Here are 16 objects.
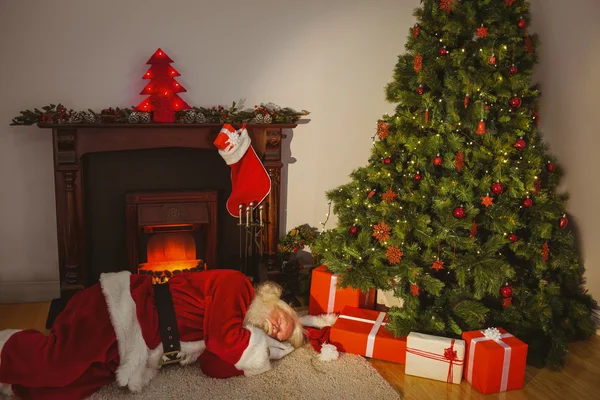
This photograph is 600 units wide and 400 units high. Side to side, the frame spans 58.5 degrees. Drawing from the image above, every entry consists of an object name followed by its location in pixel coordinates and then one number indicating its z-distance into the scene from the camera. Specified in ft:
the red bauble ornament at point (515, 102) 9.39
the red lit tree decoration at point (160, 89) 11.23
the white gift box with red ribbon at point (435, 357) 8.75
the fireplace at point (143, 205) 11.08
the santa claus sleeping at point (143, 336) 7.52
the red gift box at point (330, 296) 10.63
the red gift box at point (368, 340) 9.36
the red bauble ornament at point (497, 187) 9.18
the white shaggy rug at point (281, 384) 8.23
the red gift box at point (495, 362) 8.46
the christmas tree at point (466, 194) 9.33
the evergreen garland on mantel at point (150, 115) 10.66
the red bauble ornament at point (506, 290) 9.49
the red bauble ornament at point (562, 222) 9.89
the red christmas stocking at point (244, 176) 11.62
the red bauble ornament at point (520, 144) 9.37
